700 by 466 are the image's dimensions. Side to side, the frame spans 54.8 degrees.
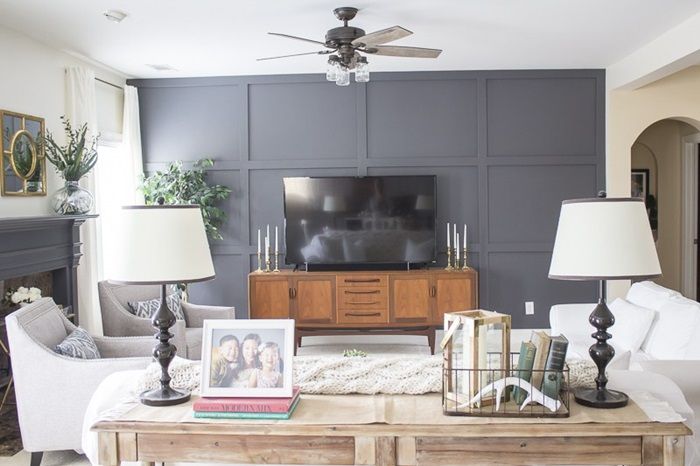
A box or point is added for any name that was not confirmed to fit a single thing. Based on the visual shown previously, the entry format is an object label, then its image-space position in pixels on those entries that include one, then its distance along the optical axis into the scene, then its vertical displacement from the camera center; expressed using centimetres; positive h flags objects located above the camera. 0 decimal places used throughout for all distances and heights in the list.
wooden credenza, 616 -83
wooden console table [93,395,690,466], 186 -66
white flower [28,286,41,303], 444 -54
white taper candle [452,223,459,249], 657 -25
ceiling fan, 432 +103
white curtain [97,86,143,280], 642 +44
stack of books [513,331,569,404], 198 -47
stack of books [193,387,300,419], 195 -58
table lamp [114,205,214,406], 214 -14
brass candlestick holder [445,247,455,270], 639 -51
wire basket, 195 -56
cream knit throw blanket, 217 -56
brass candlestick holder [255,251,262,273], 656 -51
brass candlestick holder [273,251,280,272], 641 -51
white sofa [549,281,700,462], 306 -77
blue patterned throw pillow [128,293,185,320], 499 -72
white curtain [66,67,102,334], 548 +16
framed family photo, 198 -44
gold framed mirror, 466 +40
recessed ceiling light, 432 +126
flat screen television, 638 -10
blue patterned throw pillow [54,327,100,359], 348 -71
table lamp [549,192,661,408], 205 -14
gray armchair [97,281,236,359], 455 -78
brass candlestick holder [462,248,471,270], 644 -54
